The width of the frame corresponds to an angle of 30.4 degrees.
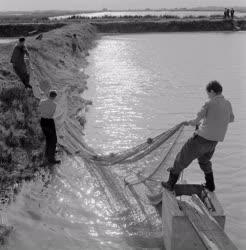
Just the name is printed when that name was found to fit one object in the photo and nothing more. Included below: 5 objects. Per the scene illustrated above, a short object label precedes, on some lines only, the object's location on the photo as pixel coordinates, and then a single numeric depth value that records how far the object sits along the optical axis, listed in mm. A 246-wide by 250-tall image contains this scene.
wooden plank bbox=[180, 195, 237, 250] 4898
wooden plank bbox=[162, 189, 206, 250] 5316
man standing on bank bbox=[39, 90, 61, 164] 8086
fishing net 6770
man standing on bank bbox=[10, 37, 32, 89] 12016
